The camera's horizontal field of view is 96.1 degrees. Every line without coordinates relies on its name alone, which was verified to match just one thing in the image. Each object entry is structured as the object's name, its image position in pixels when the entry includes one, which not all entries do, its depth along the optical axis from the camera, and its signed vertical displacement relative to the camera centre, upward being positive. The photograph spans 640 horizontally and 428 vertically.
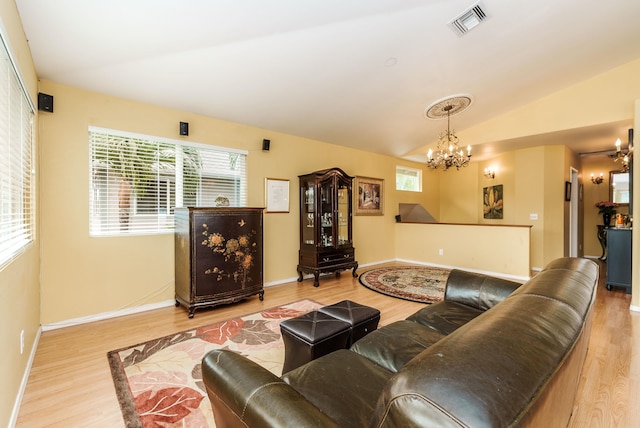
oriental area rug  3.82 -1.09
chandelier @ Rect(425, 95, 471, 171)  4.11 +1.56
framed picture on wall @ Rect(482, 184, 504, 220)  6.29 +0.24
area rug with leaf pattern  1.66 -1.15
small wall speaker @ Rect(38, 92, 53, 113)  2.65 +1.03
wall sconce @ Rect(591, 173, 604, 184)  6.65 +0.78
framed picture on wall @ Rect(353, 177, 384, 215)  5.59 +0.34
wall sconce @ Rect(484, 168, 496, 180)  6.43 +0.89
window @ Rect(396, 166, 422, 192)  6.62 +0.81
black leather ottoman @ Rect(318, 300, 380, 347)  2.04 -0.76
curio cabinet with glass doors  4.46 -0.18
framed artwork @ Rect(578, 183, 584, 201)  6.41 +0.48
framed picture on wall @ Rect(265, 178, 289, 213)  4.34 +0.27
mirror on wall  6.30 +0.58
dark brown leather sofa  0.53 -0.35
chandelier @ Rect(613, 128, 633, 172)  3.45 +0.76
